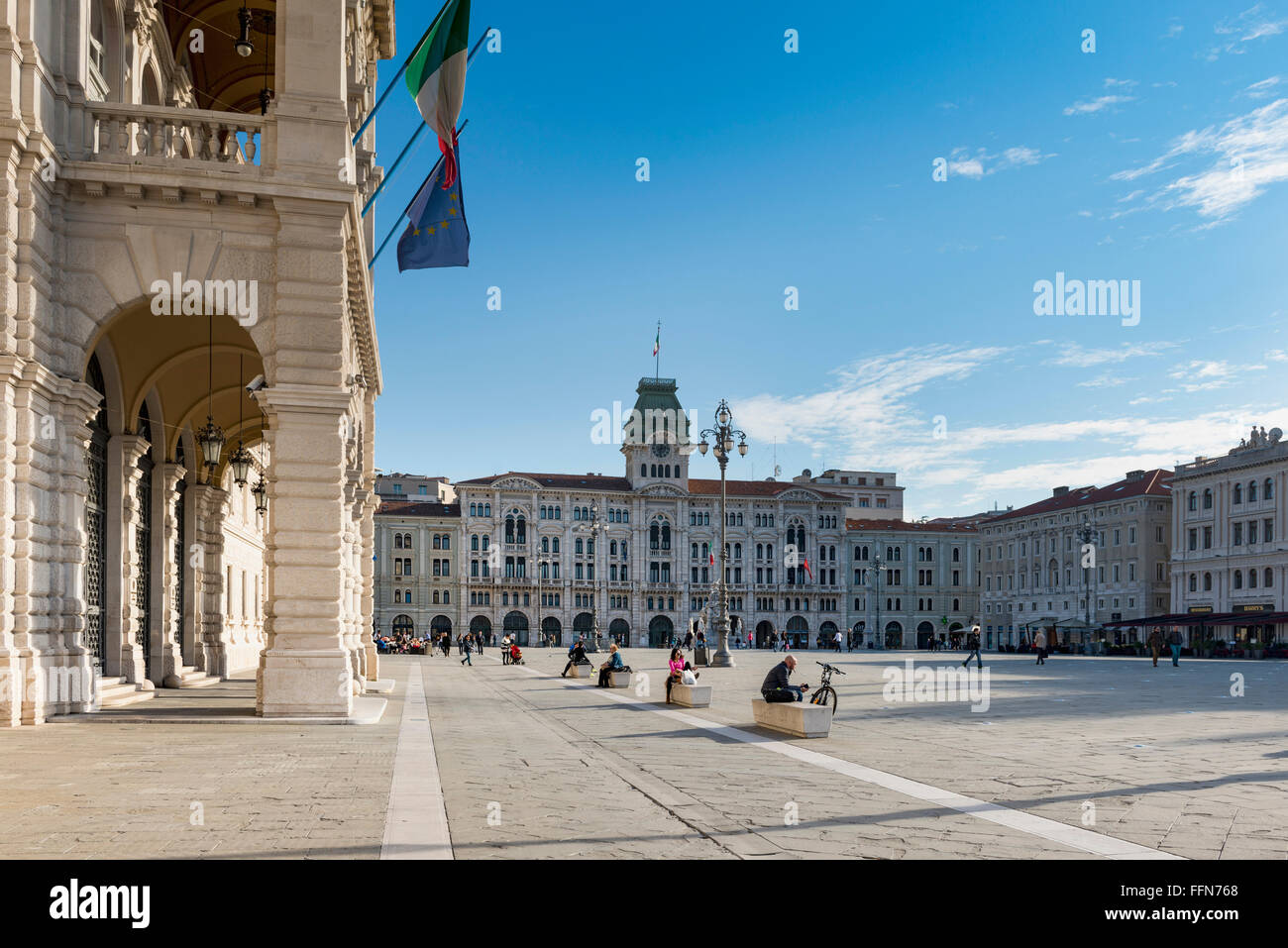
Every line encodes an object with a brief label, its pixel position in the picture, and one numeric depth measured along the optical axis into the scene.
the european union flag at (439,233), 20.80
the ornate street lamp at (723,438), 39.72
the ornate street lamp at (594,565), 112.12
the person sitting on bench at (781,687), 17.72
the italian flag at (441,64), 19.27
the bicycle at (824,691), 18.69
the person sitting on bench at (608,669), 30.06
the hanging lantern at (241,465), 22.63
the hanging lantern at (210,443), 21.28
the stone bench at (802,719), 16.28
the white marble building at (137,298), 15.39
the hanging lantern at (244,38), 19.44
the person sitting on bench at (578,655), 36.44
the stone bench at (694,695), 22.70
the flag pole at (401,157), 20.18
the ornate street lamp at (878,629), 119.71
